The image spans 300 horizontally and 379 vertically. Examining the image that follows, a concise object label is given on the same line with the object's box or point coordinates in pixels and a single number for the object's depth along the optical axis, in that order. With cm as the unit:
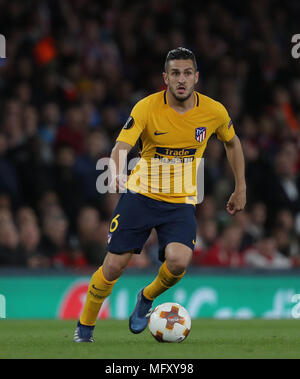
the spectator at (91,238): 2172
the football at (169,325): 1370
